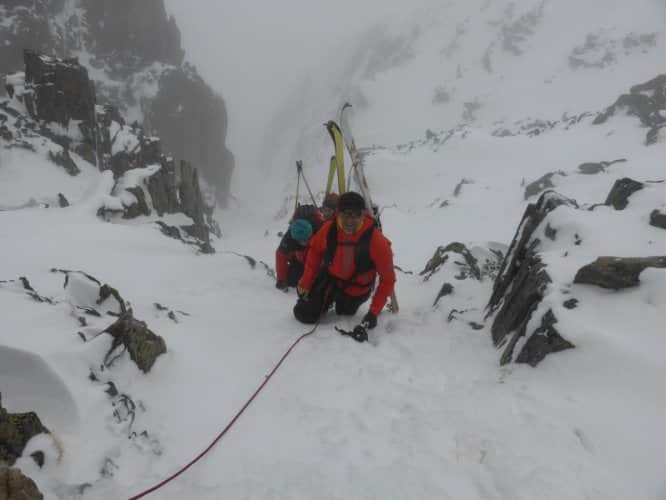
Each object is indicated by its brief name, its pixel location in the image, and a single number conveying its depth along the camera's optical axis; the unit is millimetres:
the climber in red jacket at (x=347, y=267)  5023
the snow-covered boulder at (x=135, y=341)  3830
